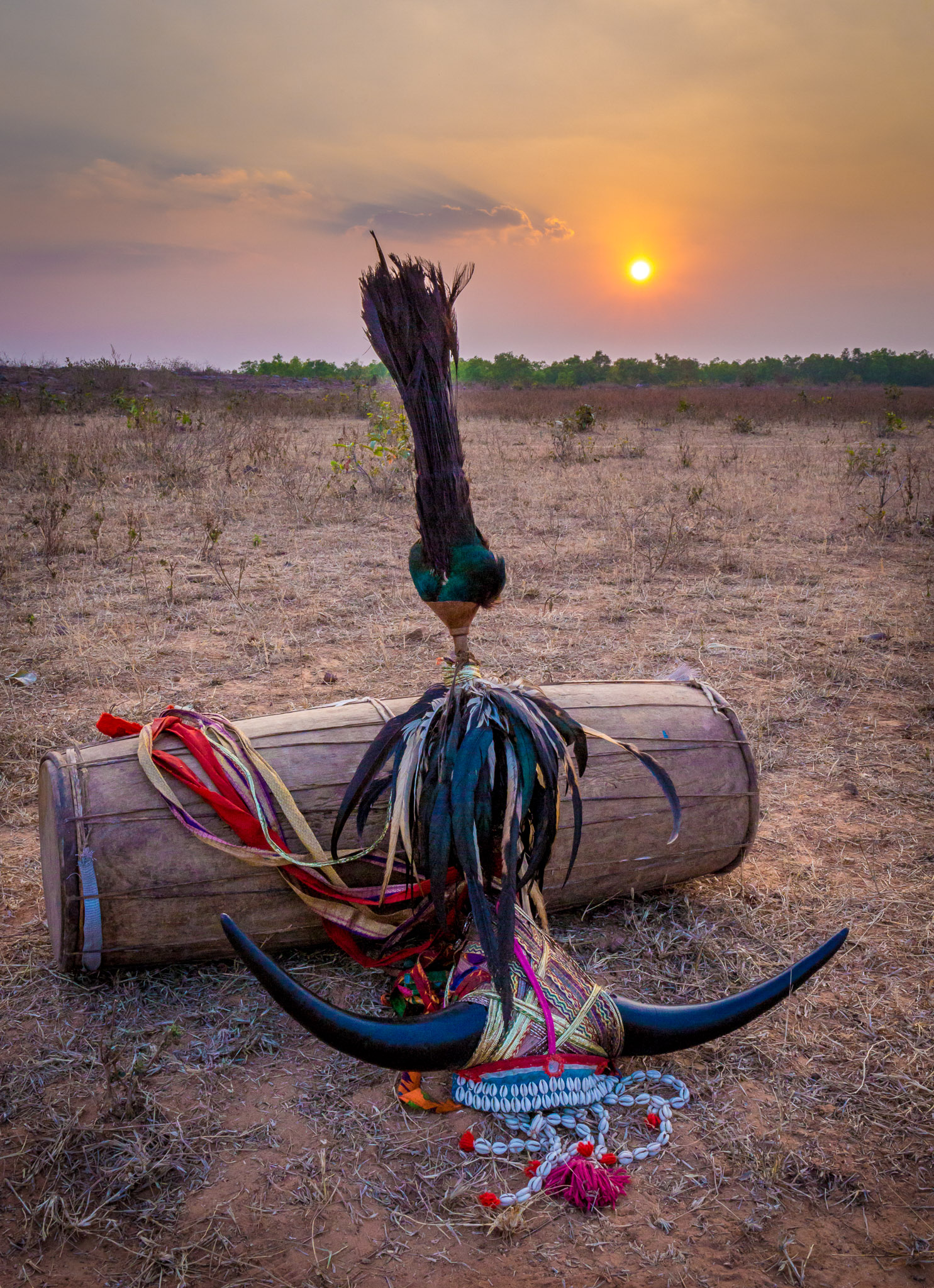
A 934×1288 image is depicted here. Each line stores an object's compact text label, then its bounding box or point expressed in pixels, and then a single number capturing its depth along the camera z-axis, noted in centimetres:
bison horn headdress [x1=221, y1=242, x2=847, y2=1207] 166
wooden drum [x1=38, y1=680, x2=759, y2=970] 206
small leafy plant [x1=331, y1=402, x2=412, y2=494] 831
